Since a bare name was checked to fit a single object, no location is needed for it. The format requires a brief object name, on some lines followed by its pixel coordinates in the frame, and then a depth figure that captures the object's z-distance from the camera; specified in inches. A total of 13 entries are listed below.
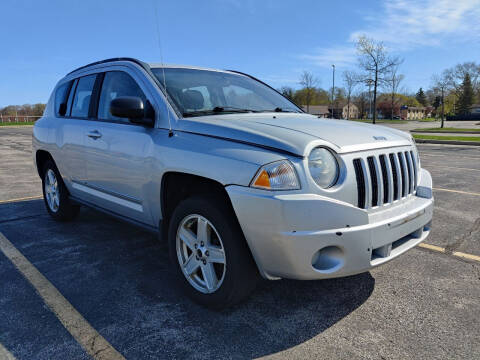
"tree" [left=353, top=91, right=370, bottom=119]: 3652.3
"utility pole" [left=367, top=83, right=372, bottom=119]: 3516.7
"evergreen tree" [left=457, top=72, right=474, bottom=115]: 3346.5
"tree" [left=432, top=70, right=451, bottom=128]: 1272.8
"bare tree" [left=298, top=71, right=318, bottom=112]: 2465.3
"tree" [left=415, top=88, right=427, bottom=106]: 5270.7
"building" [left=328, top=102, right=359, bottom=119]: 3831.2
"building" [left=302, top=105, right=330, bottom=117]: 3516.2
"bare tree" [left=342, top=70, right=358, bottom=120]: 1643.8
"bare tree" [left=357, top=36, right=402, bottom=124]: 1379.2
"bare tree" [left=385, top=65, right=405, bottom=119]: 1375.5
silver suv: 89.1
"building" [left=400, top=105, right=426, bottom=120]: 4157.0
